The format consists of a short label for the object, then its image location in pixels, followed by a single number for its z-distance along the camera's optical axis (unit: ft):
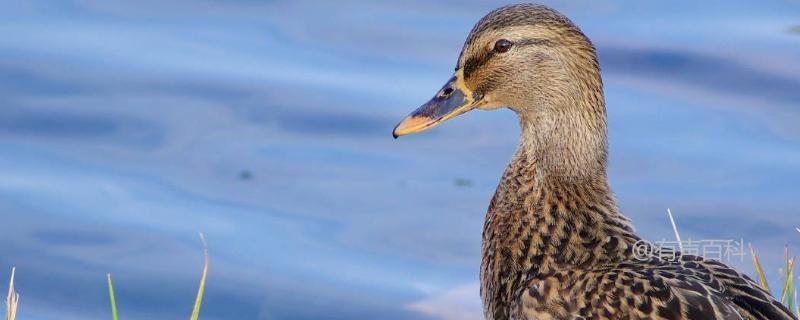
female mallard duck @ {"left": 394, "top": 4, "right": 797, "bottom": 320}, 33.99
